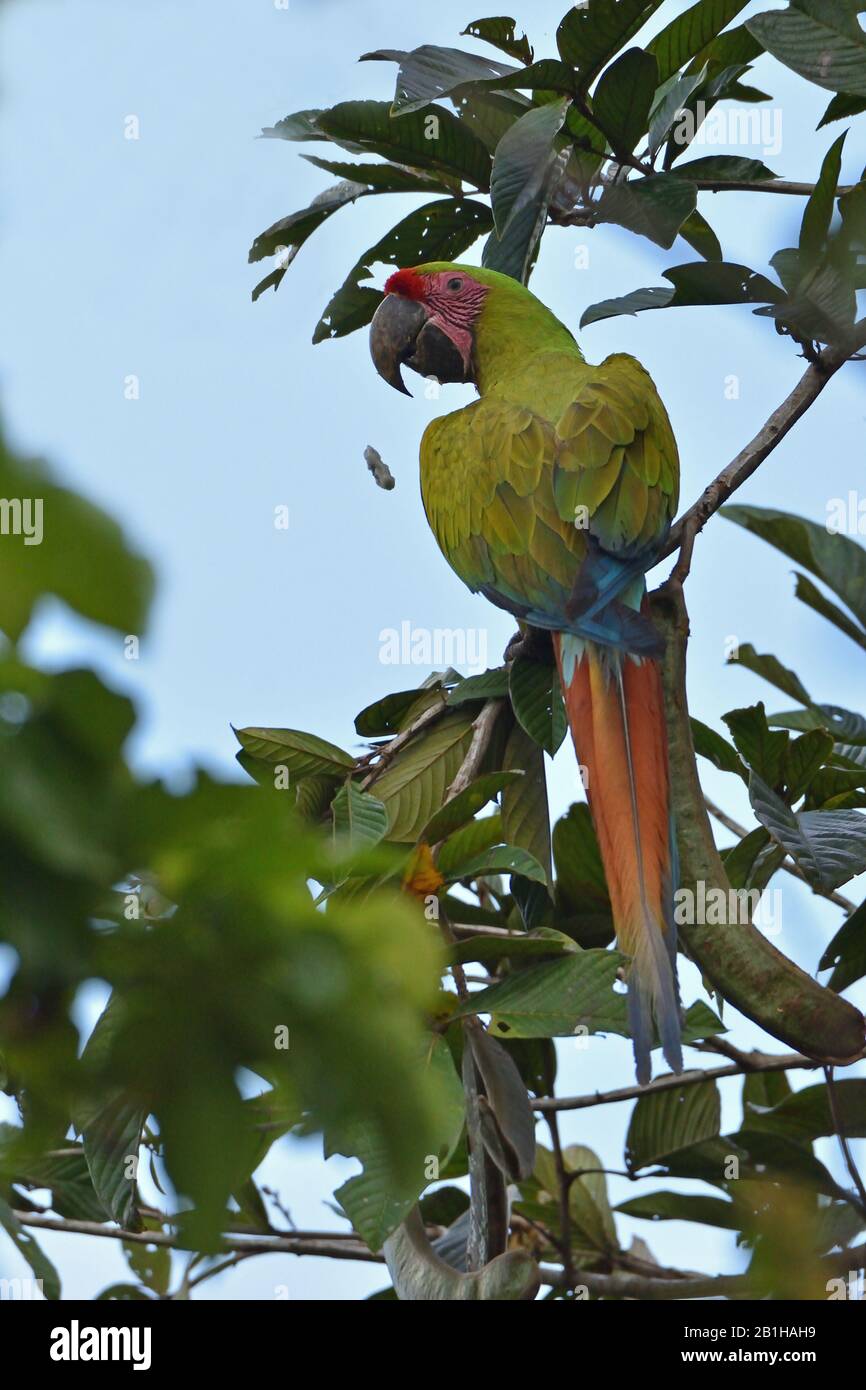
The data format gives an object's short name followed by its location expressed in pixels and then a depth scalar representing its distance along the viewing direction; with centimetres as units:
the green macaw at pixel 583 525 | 372
